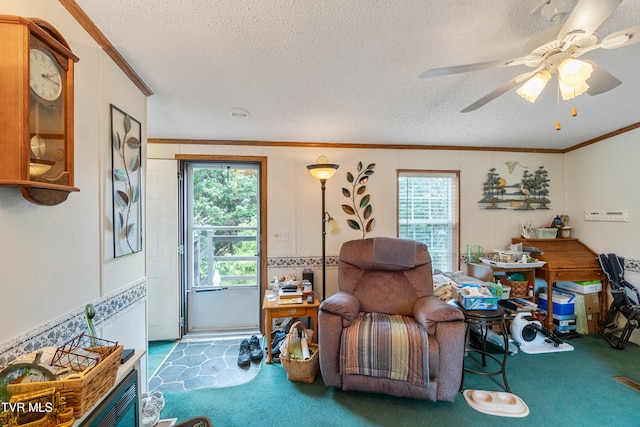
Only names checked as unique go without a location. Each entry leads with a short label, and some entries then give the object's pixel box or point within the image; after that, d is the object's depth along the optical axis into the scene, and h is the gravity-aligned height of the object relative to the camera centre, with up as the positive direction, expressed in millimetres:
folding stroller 2660 -923
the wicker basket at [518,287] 2975 -835
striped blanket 1854 -987
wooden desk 2979 -626
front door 3250 -409
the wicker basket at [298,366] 2166 -1248
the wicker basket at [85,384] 754 -524
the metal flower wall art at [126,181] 1548 +195
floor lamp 2705 +263
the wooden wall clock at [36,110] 804 +340
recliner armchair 1878 -943
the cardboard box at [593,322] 3059 -1256
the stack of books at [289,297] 2584 -823
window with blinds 3432 +6
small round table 2049 -819
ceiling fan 953 +683
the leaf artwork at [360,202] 3305 +131
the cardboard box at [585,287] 2980 -836
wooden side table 2490 -925
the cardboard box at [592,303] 3060 -1036
